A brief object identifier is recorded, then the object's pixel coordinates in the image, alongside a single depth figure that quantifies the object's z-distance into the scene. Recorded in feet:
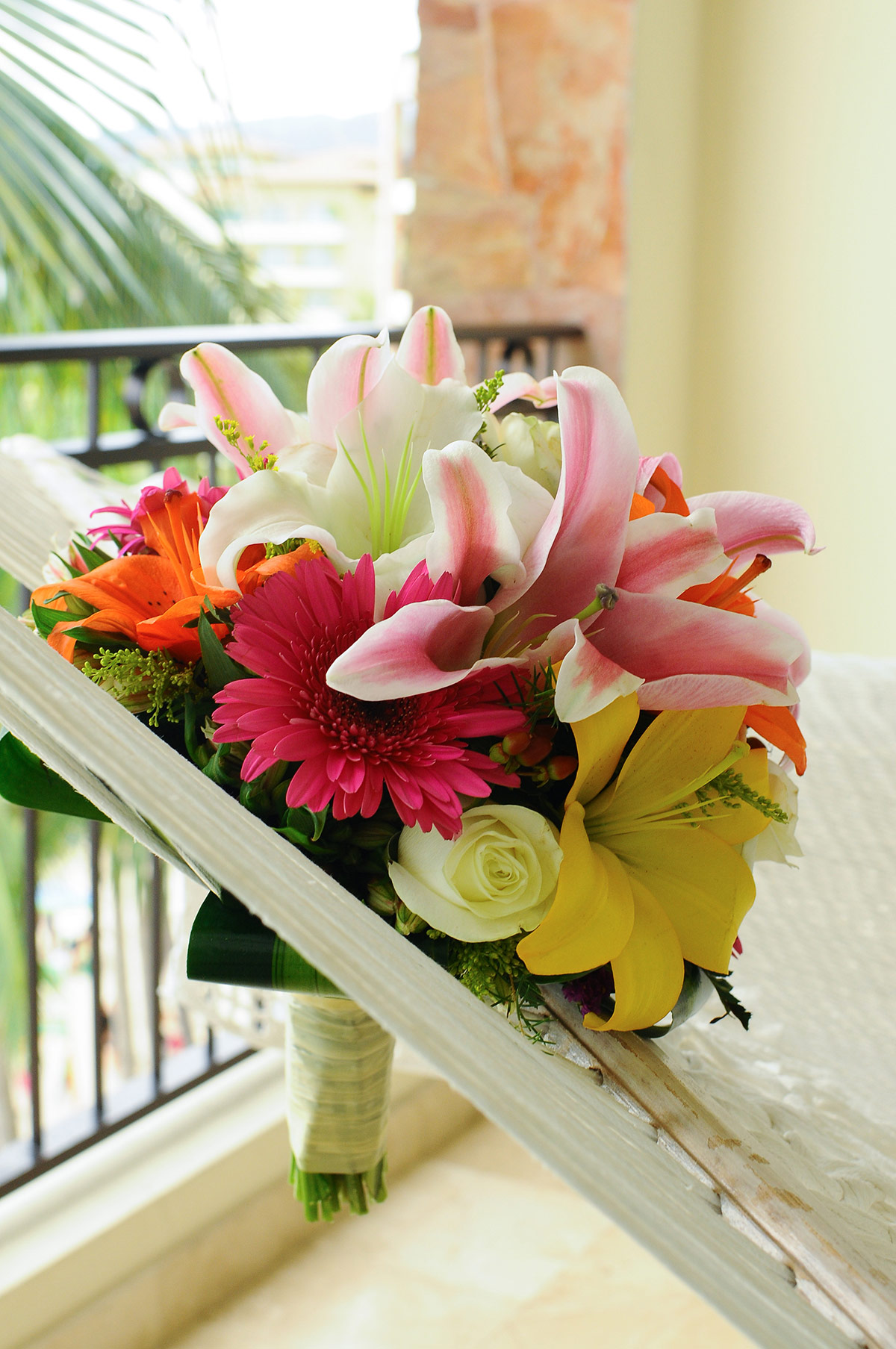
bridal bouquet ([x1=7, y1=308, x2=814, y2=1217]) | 1.36
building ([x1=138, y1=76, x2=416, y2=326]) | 44.98
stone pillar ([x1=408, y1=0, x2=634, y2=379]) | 6.23
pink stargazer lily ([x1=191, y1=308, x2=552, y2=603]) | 1.53
